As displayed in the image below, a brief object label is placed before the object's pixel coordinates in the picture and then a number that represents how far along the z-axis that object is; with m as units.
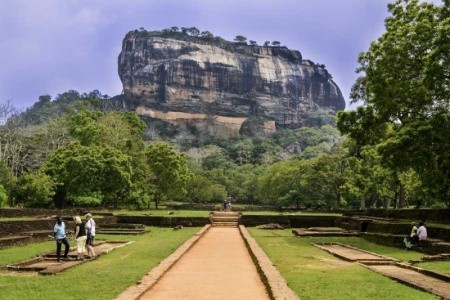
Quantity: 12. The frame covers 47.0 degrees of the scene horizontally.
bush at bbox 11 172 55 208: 37.44
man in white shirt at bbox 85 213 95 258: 16.28
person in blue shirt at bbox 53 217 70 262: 15.33
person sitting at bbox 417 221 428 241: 18.88
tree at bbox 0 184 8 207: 33.28
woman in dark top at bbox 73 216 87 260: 15.70
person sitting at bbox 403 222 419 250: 19.02
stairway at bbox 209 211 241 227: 36.25
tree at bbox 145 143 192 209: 50.75
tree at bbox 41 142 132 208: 41.53
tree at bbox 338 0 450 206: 20.73
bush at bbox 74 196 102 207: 45.14
